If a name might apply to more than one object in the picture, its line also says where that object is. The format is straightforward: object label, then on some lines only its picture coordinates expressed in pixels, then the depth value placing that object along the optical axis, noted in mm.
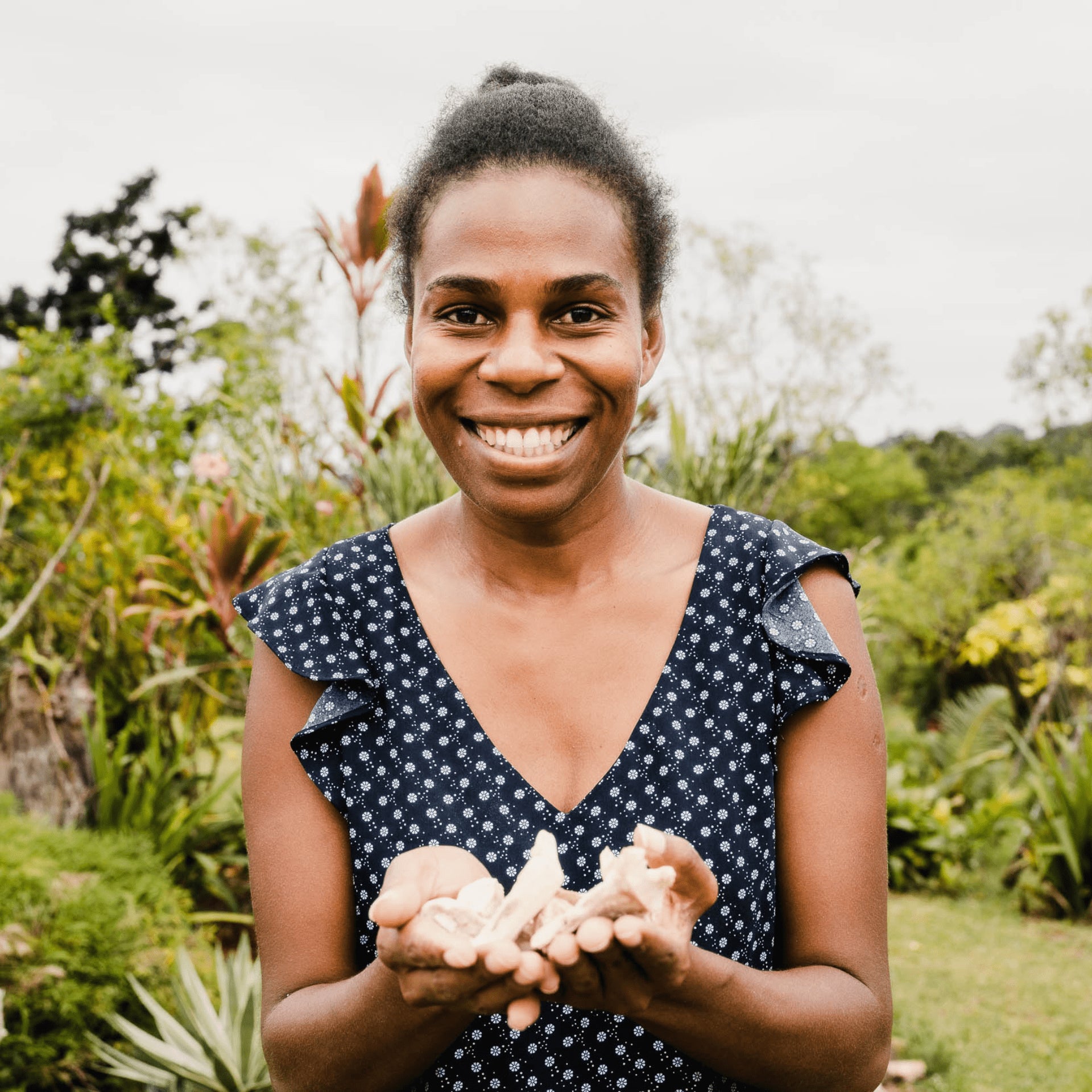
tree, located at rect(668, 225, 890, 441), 22625
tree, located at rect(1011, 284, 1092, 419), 13453
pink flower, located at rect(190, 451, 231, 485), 5680
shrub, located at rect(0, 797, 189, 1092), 3488
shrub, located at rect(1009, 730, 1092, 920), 6707
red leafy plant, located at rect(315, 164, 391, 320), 4723
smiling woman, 1468
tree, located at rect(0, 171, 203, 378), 15148
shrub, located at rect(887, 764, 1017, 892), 7512
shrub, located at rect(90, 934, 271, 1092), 3463
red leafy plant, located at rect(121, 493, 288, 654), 4516
